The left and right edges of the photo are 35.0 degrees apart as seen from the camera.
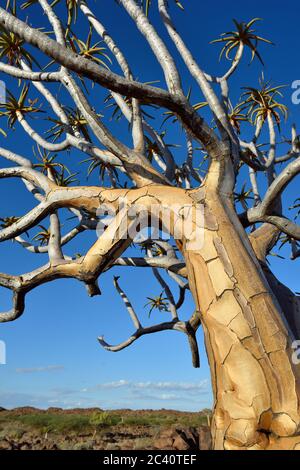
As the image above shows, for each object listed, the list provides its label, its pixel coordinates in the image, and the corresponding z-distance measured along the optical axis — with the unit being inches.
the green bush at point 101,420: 745.6
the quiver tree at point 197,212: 200.1
